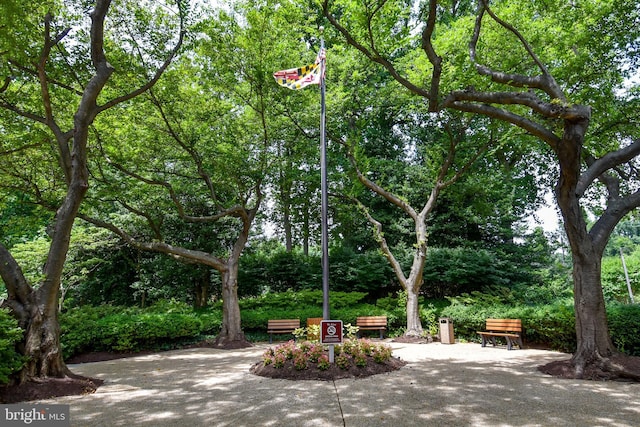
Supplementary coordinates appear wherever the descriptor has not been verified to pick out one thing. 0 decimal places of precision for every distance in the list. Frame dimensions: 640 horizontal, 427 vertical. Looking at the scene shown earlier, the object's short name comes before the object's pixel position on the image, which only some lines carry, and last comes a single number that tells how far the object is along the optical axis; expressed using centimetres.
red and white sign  767
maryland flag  937
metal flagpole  811
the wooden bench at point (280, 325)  1374
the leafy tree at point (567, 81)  770
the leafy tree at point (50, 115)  696
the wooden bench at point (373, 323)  1393
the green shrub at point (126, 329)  1059
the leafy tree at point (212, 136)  1188
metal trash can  1252
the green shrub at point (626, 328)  853
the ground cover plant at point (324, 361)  745
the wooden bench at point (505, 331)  1080
